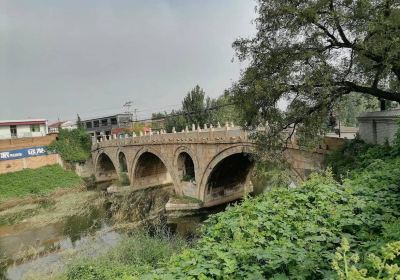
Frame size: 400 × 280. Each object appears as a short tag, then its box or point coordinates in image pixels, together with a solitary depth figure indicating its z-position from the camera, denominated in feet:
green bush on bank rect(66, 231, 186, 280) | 34.47
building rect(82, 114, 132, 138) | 208.23
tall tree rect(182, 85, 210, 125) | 159.22
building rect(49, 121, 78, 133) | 282.15
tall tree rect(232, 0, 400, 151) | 33.65
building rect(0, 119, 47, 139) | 156.56
